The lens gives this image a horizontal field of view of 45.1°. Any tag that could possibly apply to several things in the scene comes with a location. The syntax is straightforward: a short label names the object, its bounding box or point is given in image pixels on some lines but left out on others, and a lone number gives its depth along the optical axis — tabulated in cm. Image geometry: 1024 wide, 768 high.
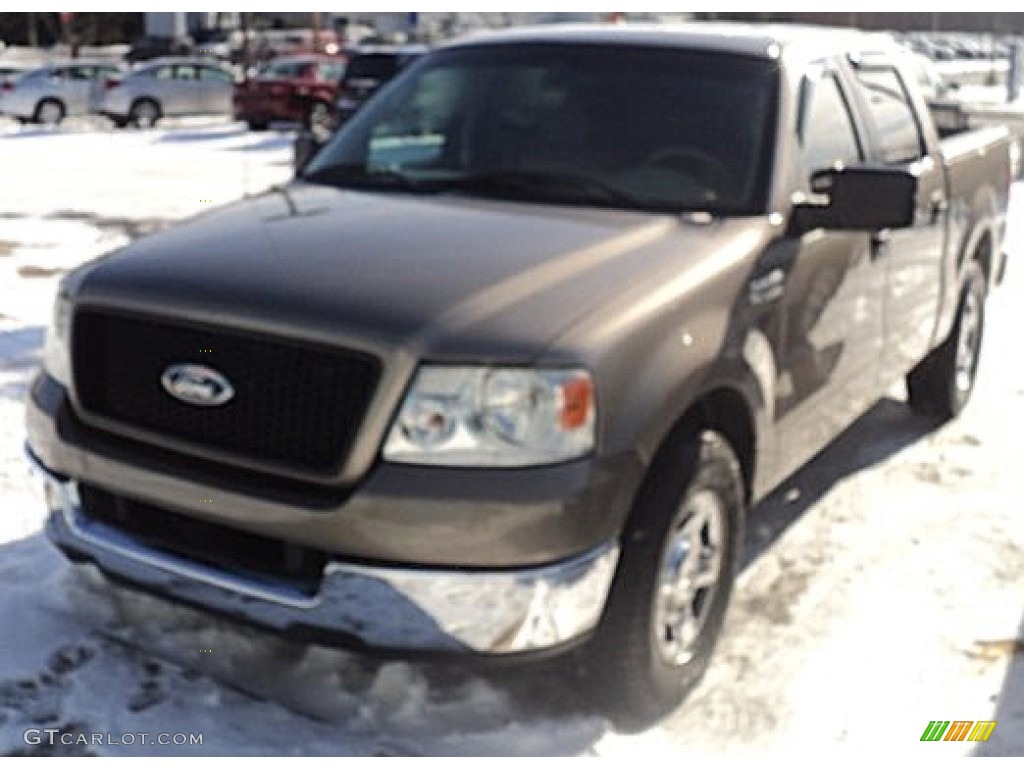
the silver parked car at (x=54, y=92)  2547
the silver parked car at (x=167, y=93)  2509
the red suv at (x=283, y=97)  2311
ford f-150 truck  280
